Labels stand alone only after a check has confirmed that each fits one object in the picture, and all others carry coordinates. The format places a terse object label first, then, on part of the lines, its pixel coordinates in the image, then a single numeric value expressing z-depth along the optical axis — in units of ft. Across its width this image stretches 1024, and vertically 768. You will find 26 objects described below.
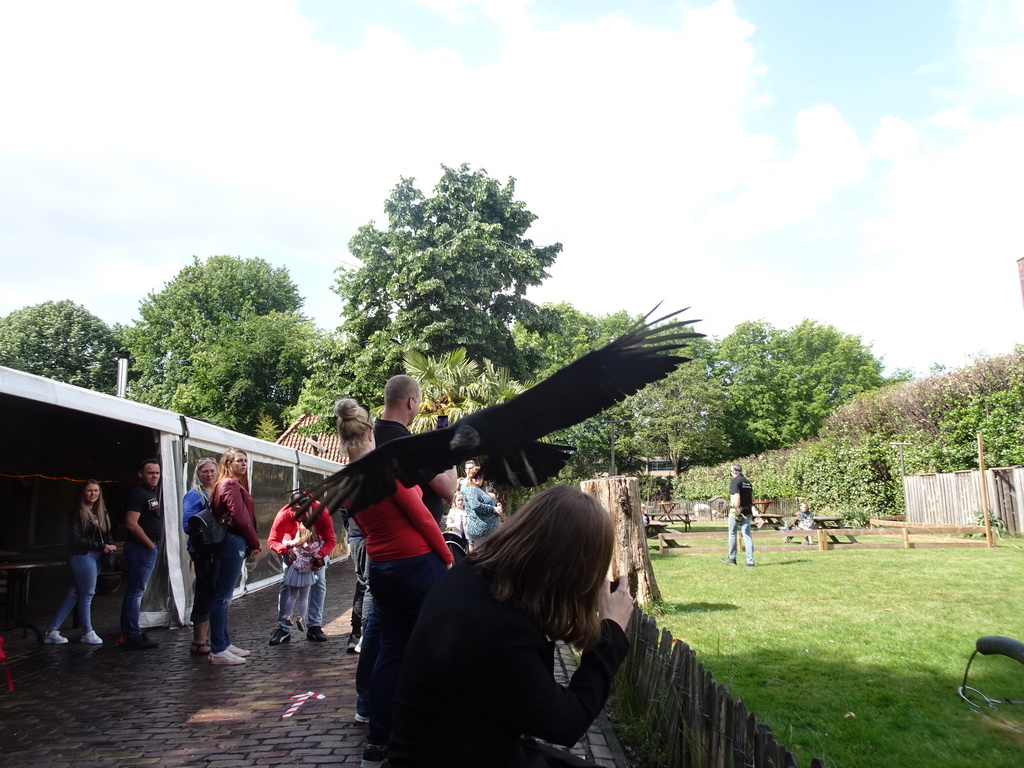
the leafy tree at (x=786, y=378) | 188.03
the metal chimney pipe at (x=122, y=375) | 65.79
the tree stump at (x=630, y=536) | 26.96
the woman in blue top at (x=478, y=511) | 26.55
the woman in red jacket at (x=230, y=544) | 21.40
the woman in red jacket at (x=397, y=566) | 11.44
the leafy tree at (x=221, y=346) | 127.95
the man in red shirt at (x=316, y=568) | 23.62
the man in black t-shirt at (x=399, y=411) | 12.30
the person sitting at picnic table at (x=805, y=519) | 63.26
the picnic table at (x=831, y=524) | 55.14
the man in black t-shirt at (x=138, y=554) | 23.93
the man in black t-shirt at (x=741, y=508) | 42.06
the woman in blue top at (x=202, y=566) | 21.71
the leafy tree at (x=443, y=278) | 79.97
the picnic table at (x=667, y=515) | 84.59
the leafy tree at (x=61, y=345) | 133.11
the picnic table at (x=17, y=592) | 28.60
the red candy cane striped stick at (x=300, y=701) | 16.21
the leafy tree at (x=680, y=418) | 172.04
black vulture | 9.46
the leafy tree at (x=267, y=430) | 103.09
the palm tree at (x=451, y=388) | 54.29
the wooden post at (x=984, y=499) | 49.19
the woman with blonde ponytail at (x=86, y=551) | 24.38
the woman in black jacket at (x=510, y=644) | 5.69
